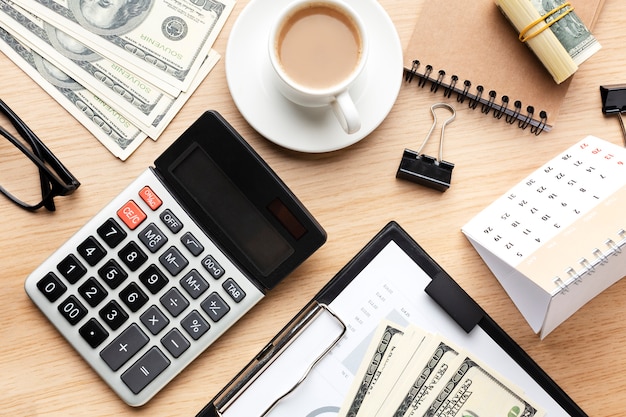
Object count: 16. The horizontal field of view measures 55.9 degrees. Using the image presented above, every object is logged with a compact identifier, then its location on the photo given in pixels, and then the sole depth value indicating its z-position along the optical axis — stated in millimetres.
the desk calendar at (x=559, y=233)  526
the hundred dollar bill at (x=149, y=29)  625
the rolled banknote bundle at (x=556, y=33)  605
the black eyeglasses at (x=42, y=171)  593
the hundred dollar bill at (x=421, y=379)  590
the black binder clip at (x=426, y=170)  619
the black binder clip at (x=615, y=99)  639
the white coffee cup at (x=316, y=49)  581
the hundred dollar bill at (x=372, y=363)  592
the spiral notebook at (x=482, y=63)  636
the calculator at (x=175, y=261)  582
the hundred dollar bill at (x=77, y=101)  623
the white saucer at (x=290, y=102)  612
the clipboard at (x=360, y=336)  588
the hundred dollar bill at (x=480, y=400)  592
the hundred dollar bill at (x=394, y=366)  591
